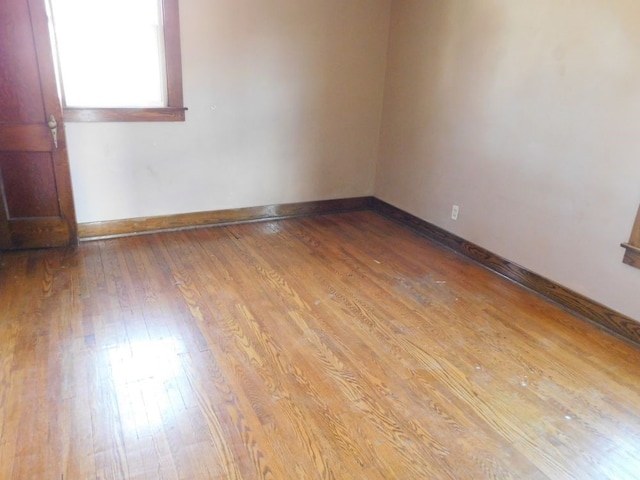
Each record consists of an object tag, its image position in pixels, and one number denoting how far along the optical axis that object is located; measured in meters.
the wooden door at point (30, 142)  2.87
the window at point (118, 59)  3.20
